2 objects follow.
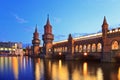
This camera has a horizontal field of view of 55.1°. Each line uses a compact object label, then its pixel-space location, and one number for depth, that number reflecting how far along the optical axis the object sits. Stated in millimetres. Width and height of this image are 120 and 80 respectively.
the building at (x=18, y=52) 89828
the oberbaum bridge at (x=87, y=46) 26976
